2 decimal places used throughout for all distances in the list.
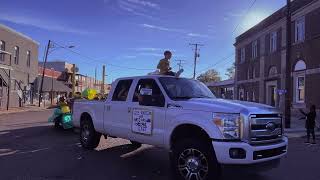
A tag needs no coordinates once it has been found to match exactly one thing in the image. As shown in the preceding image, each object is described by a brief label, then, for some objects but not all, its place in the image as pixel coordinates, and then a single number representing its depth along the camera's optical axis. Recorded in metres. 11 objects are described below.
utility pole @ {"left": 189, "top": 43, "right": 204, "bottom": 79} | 49.02
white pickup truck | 4.08
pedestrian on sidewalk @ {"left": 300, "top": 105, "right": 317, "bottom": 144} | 9.13
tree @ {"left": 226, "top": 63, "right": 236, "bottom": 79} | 71.96
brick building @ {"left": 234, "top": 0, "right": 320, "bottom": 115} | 17.19
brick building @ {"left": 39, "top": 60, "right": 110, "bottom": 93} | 40.37
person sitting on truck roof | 6.13
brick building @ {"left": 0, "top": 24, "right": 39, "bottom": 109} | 22.71
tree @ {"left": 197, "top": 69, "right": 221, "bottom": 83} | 70.48
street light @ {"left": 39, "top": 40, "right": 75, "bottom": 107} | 30.29
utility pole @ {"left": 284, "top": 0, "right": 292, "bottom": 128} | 12.94
